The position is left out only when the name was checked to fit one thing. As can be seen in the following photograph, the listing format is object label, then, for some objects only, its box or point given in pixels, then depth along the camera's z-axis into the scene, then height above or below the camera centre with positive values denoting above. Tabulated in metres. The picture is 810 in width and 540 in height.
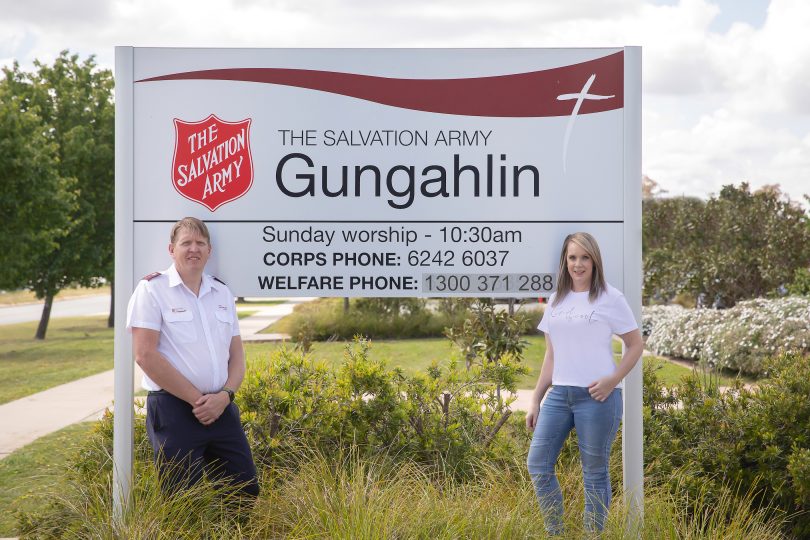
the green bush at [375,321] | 17.75 -1.26
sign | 4.58 +0.54
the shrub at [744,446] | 4.77 -1.09
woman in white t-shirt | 3.98 -0.53
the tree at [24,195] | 17.28 +1.37
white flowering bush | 11.39 -1.02
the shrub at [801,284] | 15.09 -0.37
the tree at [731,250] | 17.09 +0.28
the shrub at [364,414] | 5.04 -0.94
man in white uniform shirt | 3.84 -0.46
